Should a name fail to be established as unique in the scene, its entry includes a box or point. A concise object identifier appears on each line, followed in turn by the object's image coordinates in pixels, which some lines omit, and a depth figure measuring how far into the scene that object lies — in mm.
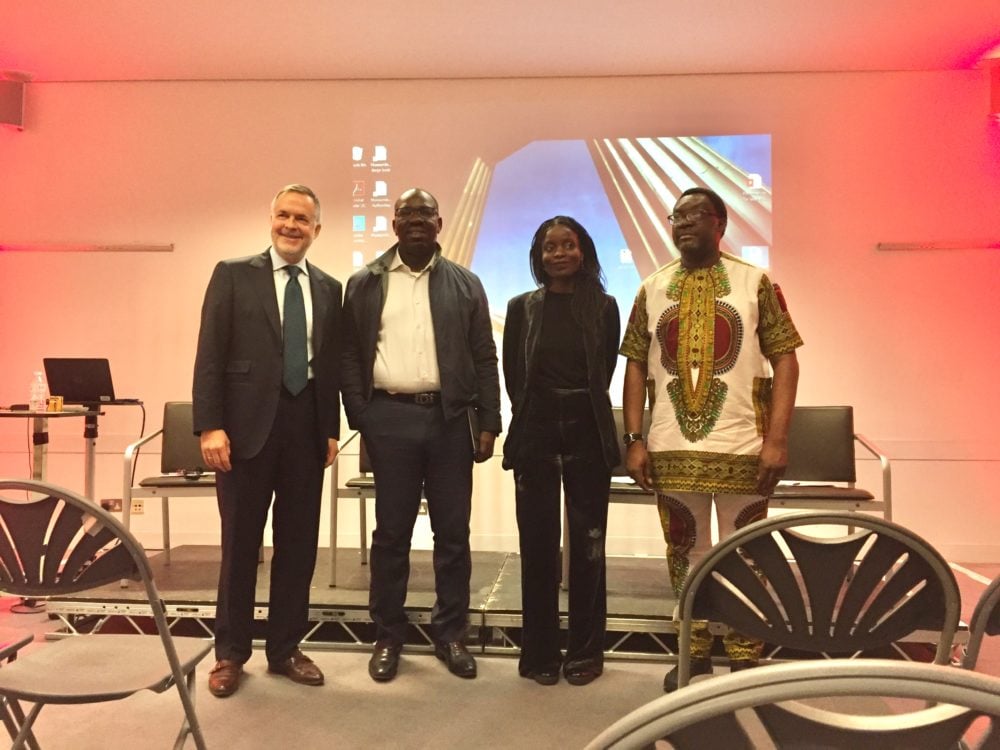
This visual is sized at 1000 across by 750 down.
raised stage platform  2799
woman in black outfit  2426
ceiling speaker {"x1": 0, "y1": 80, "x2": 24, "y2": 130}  4711
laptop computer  3686
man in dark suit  2377
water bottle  3519
